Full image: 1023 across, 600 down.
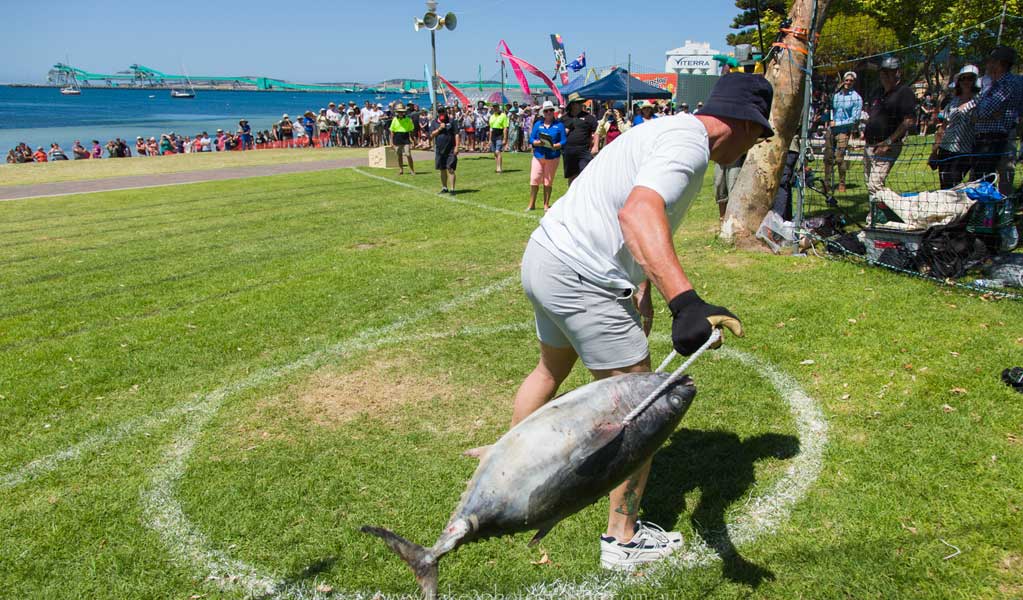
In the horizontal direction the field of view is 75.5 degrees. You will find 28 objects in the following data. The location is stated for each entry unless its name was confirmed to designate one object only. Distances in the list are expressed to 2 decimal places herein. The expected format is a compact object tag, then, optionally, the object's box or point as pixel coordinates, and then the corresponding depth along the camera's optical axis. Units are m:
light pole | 21.88
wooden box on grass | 20.19
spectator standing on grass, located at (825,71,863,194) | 11.16
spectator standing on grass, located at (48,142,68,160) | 28.36
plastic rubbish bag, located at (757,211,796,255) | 7.76
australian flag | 32.29
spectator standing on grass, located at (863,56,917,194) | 9.48
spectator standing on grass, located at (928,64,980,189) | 7.80
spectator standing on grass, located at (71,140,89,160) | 29.27
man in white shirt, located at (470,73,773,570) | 2.31
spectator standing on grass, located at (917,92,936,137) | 14.27
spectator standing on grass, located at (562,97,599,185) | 11.37
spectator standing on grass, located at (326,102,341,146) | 32.38
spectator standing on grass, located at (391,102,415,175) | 17.69
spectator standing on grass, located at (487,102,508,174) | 22.25
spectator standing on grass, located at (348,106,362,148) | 31.00
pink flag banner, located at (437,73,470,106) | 29.92
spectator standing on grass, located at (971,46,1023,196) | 7.36
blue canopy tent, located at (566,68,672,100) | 28.25
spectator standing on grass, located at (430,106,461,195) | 13.95
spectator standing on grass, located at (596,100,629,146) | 18.17
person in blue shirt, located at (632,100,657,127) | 14.57
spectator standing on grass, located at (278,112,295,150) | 32.41
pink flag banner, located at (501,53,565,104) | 27.22
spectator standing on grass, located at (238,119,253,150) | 33.31
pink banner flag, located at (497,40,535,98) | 28.85
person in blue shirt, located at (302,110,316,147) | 32.09
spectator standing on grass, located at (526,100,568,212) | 11.68
